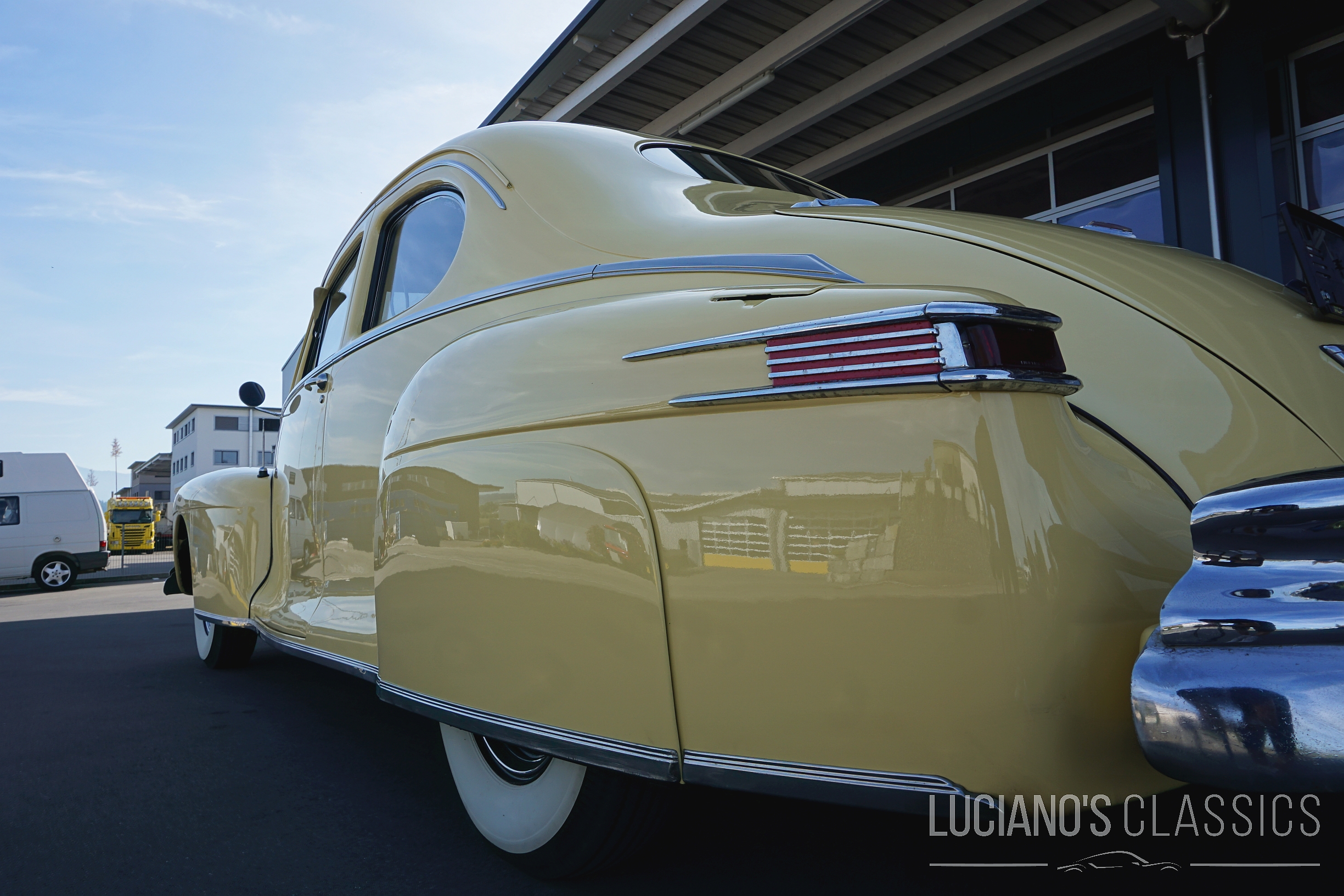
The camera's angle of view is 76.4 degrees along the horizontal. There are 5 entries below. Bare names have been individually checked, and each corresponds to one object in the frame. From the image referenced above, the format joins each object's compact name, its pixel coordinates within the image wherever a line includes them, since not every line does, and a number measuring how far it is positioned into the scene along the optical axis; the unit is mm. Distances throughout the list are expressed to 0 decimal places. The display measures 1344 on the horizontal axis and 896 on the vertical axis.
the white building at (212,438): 63969
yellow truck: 24359
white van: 14453
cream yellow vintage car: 1104
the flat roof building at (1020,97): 6031
